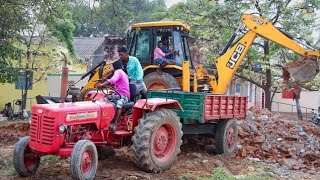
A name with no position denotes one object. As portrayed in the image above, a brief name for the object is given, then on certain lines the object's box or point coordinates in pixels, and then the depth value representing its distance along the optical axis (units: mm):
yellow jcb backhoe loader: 11336
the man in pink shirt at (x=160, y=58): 11250
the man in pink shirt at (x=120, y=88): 7586
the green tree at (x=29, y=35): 11366
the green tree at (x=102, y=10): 10047
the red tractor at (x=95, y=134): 6660
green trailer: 9336
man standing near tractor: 8367
